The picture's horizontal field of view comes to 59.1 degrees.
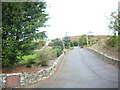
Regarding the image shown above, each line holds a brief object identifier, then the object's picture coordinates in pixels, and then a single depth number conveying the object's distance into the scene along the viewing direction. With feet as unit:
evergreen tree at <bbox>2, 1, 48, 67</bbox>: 16.74
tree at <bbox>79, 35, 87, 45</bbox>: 96.38
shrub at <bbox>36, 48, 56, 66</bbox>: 19.75
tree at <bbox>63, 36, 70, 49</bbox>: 82.02
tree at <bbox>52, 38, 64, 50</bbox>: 51.75
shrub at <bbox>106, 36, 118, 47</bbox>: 30.91
